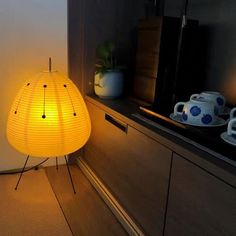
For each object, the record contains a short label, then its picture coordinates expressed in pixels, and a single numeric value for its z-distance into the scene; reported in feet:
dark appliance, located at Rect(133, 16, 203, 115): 4.13
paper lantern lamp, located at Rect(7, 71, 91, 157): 4.12
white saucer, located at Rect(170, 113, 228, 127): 3.15
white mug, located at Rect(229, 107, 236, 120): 3.22
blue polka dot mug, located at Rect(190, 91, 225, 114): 3.48
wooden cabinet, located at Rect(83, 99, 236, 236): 2.41
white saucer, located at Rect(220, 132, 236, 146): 2.63
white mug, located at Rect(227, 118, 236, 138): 2.71
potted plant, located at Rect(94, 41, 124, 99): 4.93
